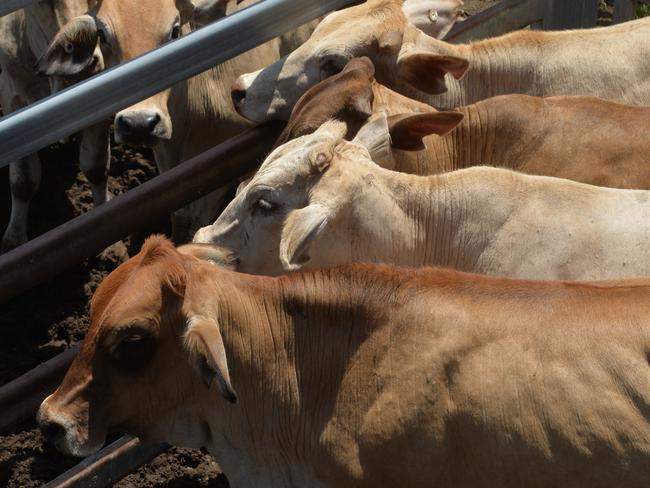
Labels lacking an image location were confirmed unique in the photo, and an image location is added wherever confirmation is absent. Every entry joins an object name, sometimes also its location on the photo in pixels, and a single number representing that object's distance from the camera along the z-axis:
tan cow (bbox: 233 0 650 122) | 10.65
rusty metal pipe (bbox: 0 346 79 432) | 7.99
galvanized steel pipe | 7.19
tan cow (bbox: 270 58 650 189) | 9.28
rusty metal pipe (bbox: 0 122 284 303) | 8.17
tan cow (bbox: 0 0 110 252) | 12.70
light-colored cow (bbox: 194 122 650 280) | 8.41
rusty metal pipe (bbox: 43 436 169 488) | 8.52
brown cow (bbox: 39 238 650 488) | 7.11
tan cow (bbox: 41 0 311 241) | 11.30
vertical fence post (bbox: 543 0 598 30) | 14.12
